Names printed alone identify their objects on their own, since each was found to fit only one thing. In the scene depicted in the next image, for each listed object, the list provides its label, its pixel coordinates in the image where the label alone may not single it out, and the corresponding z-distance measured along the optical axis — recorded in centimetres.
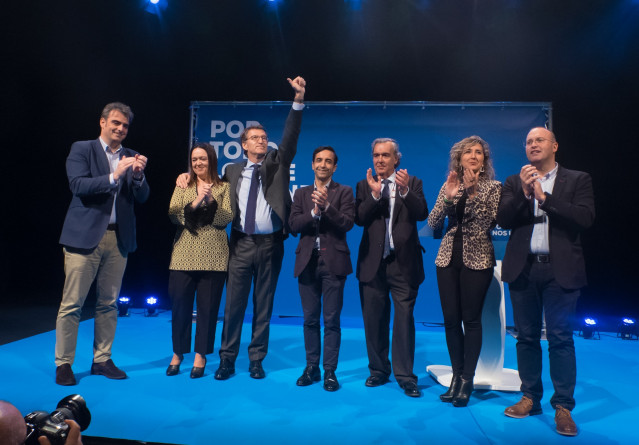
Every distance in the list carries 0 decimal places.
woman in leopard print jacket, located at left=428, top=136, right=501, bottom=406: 279
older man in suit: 305
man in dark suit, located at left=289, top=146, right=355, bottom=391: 315
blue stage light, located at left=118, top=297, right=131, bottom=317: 565
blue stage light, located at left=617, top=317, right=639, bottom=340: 496
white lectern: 323
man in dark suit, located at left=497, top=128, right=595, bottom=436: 251
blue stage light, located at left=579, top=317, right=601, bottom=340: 499
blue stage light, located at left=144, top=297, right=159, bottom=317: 571
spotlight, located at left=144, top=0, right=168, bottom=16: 544
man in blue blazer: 309
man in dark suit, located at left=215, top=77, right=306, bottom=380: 330
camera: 118
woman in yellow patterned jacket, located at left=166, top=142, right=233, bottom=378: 329
